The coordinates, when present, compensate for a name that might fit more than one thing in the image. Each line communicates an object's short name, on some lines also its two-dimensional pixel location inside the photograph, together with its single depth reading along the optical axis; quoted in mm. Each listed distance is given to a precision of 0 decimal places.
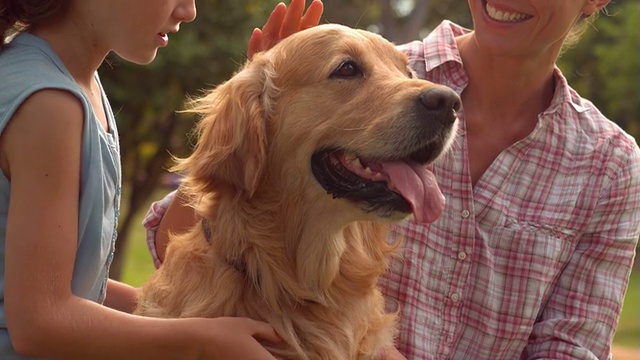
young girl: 2742
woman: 3887
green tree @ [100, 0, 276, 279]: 11625
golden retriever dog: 3285
